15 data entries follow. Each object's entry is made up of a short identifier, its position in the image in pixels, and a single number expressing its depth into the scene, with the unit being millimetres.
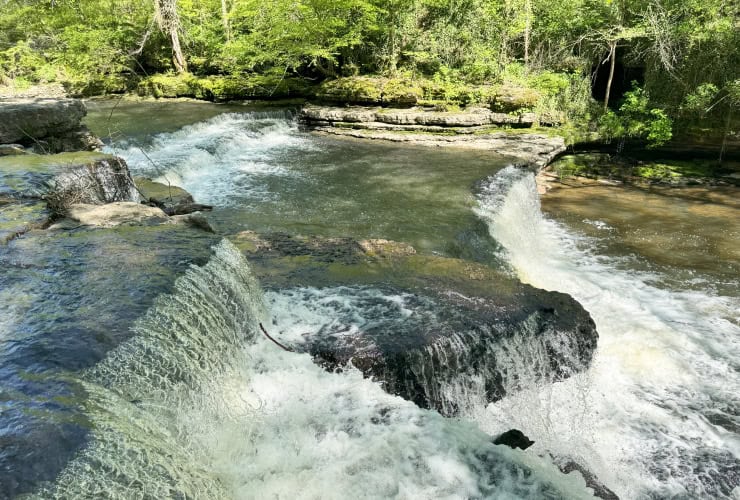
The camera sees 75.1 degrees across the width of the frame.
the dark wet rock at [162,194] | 7034
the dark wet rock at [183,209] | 6727
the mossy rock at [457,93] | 14438
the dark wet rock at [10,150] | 7023
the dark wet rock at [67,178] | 5520
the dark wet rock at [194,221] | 5559
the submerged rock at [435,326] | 4219
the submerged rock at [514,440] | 3877
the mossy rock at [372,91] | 14789
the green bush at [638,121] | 13738
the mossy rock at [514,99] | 14148
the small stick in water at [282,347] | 4223
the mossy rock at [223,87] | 17859
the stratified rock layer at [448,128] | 13297
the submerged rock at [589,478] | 3865
